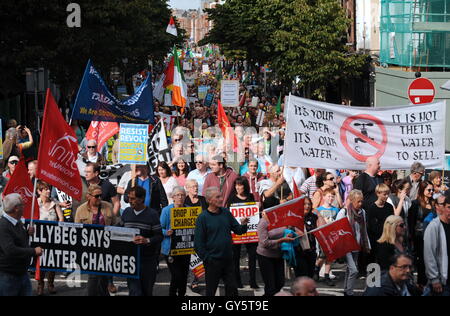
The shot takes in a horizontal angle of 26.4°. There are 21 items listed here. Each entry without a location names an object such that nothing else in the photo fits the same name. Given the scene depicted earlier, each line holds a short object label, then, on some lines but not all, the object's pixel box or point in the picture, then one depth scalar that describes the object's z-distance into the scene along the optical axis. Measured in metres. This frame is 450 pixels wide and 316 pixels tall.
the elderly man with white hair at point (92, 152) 15.35
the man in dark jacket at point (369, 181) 12.20
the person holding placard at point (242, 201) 12.43
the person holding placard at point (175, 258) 11.02
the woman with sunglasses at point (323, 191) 13.24
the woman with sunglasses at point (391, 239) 9.97
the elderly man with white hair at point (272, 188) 11.95
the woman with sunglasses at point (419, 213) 11.55
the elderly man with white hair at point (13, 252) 8.91
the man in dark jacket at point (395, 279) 8.08
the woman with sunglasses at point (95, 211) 10.85
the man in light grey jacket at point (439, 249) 9.66
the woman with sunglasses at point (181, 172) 14.36
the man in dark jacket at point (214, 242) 9.99
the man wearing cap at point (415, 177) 12.79
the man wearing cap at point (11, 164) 14.72
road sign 17.44
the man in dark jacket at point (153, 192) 13.20
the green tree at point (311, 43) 39.75
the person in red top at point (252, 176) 13.95
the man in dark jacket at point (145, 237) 10.09
